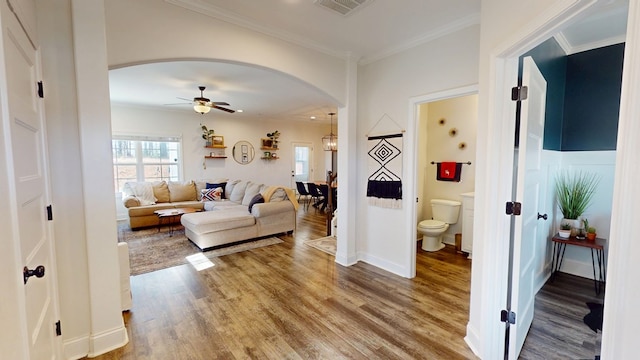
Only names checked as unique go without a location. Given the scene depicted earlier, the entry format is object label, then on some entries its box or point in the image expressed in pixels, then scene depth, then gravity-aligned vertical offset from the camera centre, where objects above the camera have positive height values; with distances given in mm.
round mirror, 8007 +298
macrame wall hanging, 3357 -82
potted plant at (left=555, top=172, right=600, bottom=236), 3002 -332
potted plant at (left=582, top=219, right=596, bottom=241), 2834 -695
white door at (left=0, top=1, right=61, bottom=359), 1047 -143
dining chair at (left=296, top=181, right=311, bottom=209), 7992 -780
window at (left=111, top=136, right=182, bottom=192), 6375 +81
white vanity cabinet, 3891 -815
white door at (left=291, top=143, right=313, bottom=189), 9203 -14
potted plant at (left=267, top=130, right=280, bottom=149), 8579 +750
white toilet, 4012 -878
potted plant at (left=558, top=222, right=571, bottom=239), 2930 -706
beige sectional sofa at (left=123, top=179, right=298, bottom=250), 4371 -858
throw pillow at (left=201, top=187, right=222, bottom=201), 6422 -742
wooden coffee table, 5094 -959
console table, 2763 -957
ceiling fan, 4609 +963
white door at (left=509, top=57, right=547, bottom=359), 1762 -248
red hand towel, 4258 -109
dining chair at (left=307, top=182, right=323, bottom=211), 7570 -793
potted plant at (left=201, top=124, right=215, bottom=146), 7309 +735
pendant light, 8171 +620
